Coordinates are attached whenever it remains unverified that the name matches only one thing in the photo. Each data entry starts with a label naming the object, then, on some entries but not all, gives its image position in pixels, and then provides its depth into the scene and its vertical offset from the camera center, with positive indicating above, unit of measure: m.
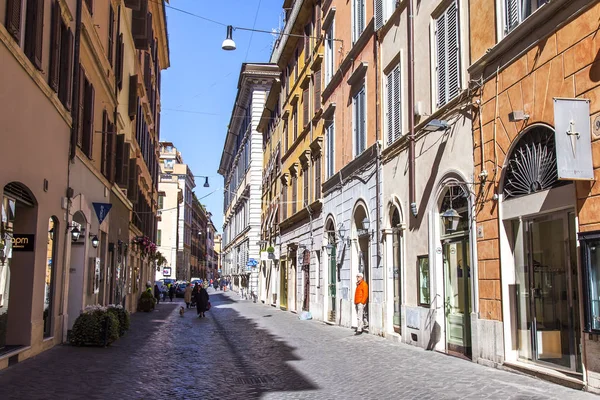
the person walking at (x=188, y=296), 34.49 -0.55
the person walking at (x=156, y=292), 43.36 -0.42
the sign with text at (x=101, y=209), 16.86 +1.95
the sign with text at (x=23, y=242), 11.57 +0.77
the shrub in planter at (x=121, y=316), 16.27 -0.77
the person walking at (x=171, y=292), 48.28 -0.47
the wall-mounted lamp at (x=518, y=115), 9.94 +2.55
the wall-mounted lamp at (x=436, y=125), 12.72 +3.07
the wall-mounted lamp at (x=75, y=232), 14.63 +1.19
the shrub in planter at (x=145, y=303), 30.91 -0.81
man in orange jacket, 17.88 -0.32
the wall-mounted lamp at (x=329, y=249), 23.91 +1.32
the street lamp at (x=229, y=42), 18.44 +6.89
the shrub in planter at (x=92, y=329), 14.00 -0.93
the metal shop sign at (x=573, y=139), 8.33 +1.85
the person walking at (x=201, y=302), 27.16 -0.68
